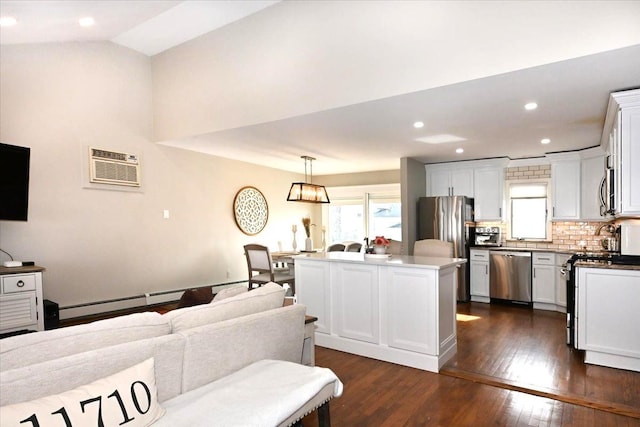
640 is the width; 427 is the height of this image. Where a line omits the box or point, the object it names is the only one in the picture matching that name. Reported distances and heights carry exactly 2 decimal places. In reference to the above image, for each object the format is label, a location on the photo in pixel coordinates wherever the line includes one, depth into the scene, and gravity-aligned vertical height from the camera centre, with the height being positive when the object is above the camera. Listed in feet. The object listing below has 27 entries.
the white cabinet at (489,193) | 20.27 +1.18
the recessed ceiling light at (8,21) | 11.32 +5.95
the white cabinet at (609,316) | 10.48 -2.90
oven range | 11.11 -1.77
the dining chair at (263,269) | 18.29 -2.59
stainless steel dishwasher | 18.53 -3.04
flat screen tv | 11.95 +1.14
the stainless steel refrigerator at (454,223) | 19.89 -0.44
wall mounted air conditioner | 15.67 +2.11
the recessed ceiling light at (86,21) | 12.87 +6.76
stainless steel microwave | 11.71 +0.82
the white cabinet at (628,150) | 10.19 +1.73
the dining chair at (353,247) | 22.03 -1.85
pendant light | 19.15 +1.17
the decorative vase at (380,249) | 13.26 -1.17
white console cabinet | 11.43 -2.53
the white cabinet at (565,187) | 18.24 +1.31
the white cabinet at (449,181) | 21.13 +1.95
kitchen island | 10.91 -2.81
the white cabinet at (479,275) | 19.72 -3.14
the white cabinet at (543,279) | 17.95 -3.10
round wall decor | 22.31 +0.37
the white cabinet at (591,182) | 17.15 +1.48
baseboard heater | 15.01 -3.75
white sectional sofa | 4.24 -2.05
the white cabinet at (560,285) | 17.40 -3.24
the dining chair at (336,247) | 22.21 -1.83
